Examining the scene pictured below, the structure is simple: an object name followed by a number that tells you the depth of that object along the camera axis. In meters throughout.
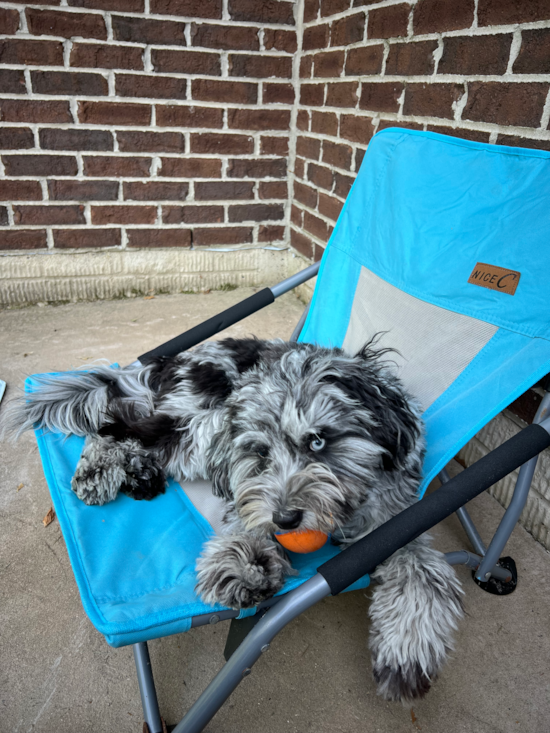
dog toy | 0.65
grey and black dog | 0.63
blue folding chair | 0.58
